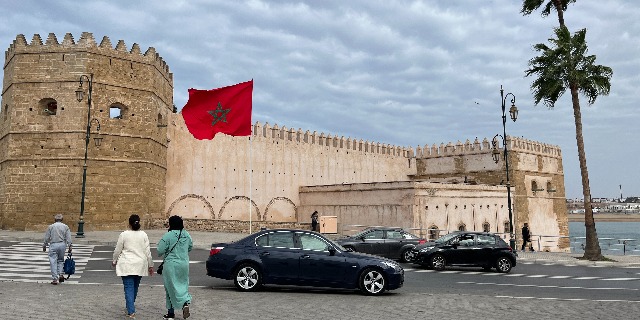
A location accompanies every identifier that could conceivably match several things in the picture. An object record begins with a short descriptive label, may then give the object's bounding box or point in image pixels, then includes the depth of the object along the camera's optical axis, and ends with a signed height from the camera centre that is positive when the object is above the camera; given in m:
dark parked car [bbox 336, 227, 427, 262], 17.23 -0.86
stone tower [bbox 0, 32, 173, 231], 26.41 +4.79
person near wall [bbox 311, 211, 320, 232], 28.44 -0.14
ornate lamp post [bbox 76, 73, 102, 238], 22.05 +1.65
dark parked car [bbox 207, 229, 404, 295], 10.28 -1.06
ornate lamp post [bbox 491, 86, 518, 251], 23.09 +5.29
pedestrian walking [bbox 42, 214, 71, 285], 10.52 -0.52
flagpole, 33.72 +5.05
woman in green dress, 7.08 -0.69
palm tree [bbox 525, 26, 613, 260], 22.39 +6.97
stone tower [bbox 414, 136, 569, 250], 40.94 +4.25
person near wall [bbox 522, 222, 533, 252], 25.31 -0.83
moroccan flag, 19.81 +4.62
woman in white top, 7.24 -0.61
